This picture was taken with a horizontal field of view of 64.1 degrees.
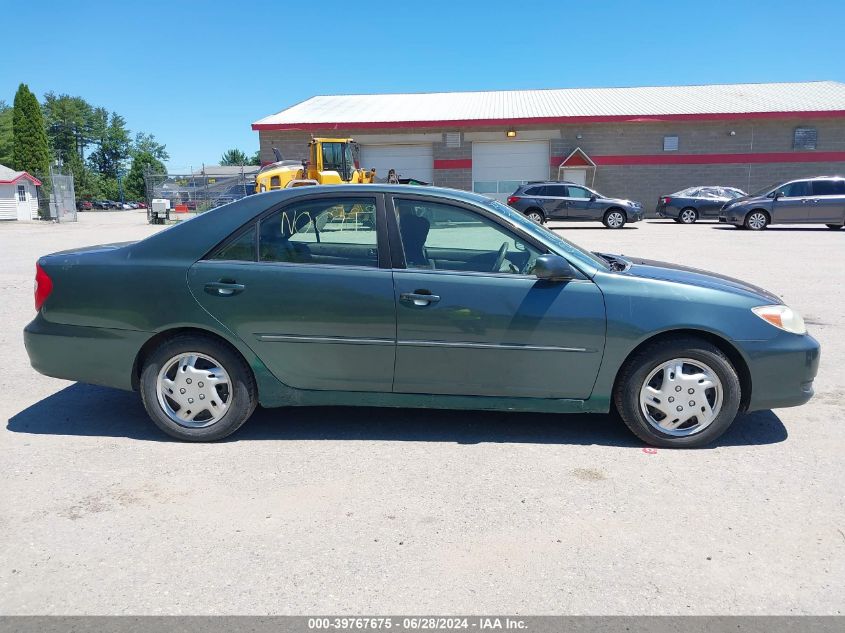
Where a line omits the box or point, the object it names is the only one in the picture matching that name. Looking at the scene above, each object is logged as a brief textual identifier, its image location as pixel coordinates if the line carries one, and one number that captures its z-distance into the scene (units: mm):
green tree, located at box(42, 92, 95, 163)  106938
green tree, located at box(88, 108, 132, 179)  117938
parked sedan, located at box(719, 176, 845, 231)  21594
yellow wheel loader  23781
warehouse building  31797
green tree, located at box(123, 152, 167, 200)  108750
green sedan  4035
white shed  41344
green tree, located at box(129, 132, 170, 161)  128500
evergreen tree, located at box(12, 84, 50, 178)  62312
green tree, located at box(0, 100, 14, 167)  71062
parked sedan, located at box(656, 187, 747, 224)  26578
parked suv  24359
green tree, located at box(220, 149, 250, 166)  142325
